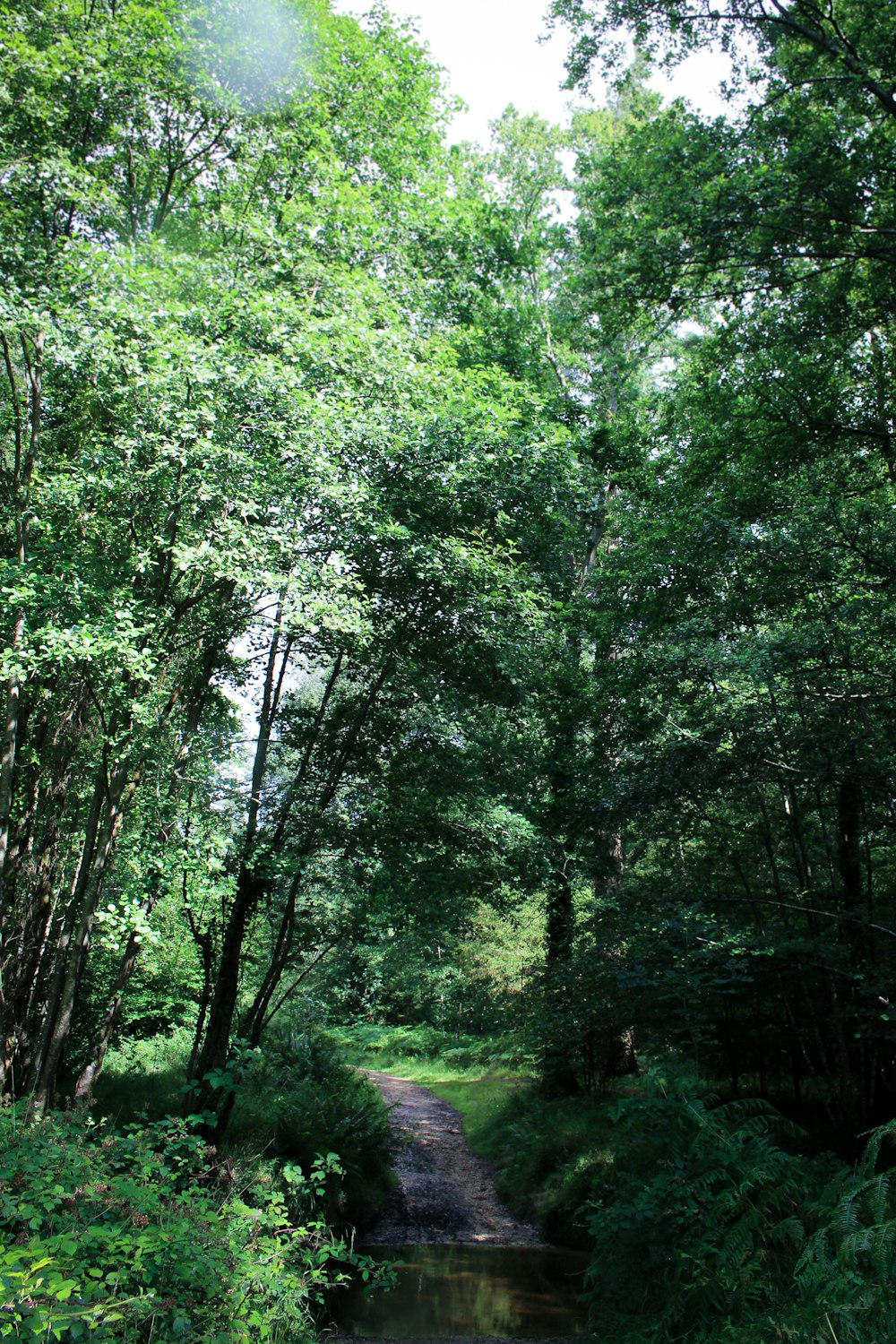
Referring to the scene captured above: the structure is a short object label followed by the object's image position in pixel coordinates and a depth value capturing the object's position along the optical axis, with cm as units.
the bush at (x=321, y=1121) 833
